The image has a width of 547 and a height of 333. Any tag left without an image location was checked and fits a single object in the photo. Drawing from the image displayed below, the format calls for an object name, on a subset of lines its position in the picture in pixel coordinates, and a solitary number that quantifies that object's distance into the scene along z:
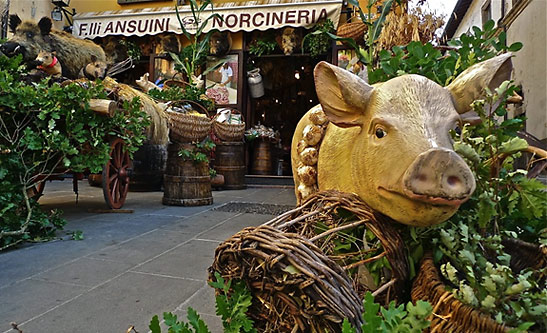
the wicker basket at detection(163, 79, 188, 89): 6.34
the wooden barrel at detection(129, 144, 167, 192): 5.59
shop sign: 7.43
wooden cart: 3.88
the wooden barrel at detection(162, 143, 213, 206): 4.50
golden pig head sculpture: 0.78
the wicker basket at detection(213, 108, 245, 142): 6.09
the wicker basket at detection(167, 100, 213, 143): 4.43
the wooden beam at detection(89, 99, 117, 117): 3.01
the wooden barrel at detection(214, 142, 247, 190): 6.28
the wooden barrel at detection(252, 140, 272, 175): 7.62
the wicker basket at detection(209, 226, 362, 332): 0.64
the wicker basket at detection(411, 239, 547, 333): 0.61
